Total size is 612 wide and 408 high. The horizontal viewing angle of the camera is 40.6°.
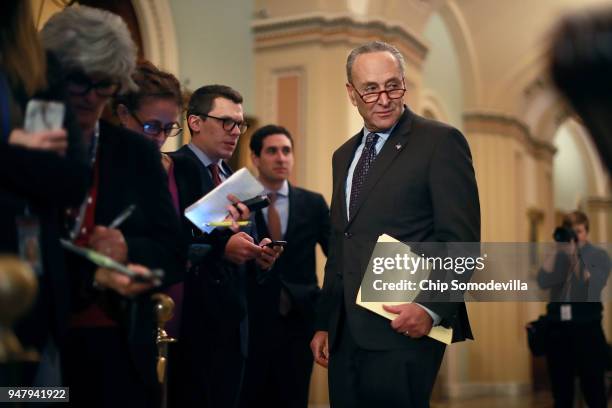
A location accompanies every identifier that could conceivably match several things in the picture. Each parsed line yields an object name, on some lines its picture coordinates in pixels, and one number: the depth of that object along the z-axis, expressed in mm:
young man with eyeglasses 3150
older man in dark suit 2834
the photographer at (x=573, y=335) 6148
